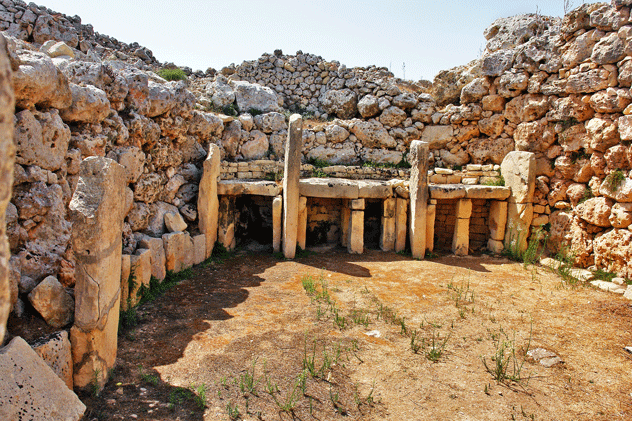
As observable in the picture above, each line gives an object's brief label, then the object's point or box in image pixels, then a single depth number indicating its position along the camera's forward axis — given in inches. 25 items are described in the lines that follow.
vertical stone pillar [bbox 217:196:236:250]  354.3
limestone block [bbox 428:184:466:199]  358.9
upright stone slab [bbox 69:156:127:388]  141.0
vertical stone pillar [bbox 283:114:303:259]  338.0
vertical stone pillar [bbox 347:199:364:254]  361.7
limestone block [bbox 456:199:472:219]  368.2
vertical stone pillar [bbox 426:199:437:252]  362.2
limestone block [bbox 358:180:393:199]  362.0
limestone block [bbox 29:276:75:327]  143.6
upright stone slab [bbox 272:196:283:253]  354.9
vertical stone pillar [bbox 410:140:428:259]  349.7
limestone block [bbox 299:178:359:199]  354.9
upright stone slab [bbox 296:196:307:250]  359.3
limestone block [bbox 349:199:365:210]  361.1
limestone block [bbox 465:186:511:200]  365.7
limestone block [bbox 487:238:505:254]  376.5
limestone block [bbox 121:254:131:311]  203.5
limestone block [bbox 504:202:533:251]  364.8
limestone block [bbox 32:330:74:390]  130.2
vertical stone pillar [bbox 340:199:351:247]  388.5
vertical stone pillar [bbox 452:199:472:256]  370.6
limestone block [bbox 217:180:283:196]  348.5
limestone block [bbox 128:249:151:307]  220.5
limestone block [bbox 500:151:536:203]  362.0
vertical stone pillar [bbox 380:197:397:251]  374.6
